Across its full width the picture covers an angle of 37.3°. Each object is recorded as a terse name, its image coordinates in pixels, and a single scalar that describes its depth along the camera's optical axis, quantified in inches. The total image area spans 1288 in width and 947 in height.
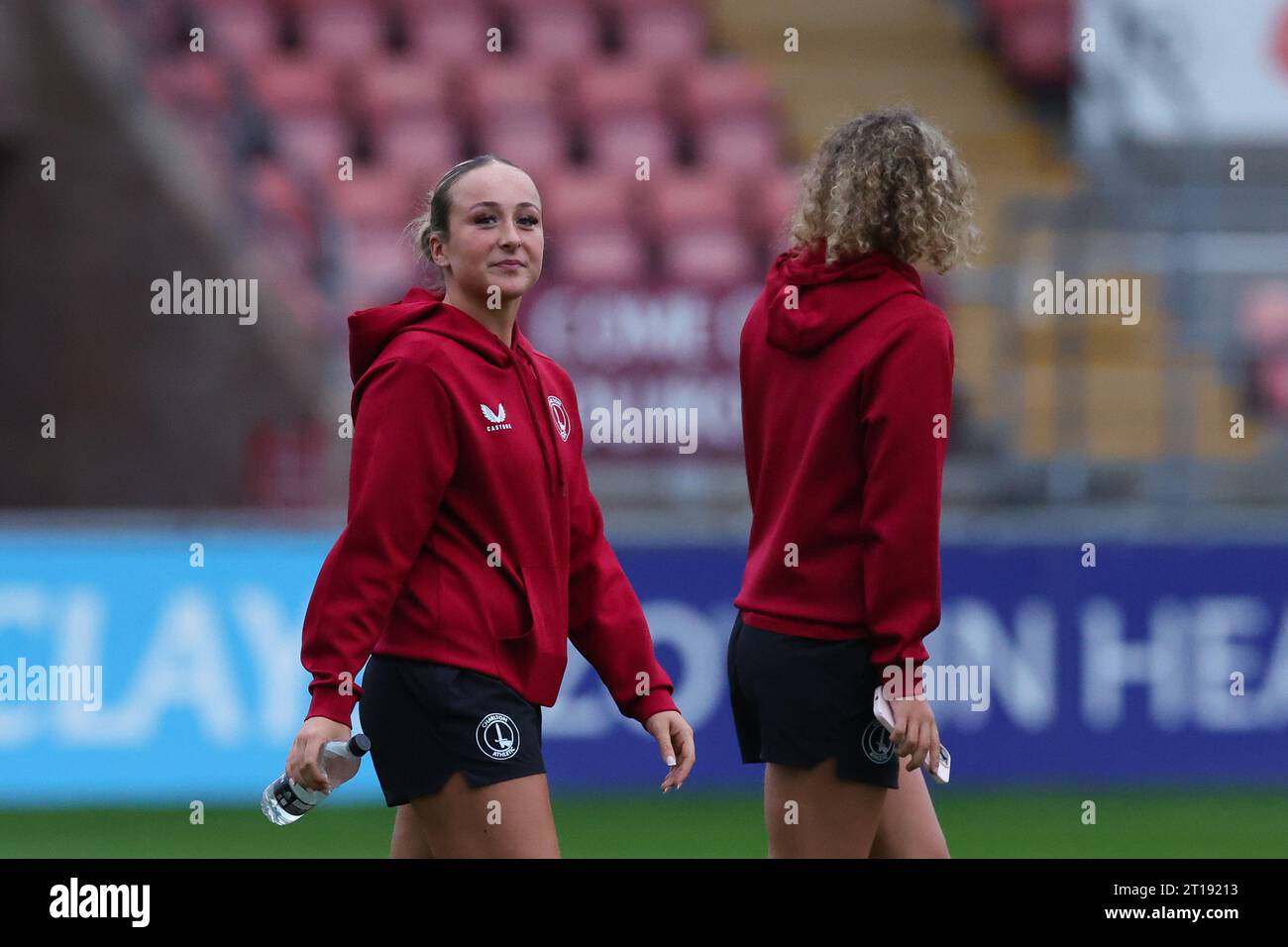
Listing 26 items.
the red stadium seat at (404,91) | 398.9
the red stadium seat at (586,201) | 376.8
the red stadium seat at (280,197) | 356.2
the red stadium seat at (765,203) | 376.8
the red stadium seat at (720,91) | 410.9
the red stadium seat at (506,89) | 395.5
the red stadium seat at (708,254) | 373.4
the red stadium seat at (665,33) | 417.7
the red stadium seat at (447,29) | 409.7
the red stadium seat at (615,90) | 403.2
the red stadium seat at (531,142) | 389.7
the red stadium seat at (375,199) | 374.0
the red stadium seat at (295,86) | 397.1
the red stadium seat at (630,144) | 396.8
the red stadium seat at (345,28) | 410.9
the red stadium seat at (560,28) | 413.1
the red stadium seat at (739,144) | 402.9
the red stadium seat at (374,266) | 333.7
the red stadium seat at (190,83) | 364.5
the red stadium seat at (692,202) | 380.5
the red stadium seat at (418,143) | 394.6
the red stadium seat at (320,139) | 387.9
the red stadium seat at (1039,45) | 421.7
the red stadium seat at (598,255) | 369.1
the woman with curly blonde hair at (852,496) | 111.0
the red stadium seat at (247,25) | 400.2
